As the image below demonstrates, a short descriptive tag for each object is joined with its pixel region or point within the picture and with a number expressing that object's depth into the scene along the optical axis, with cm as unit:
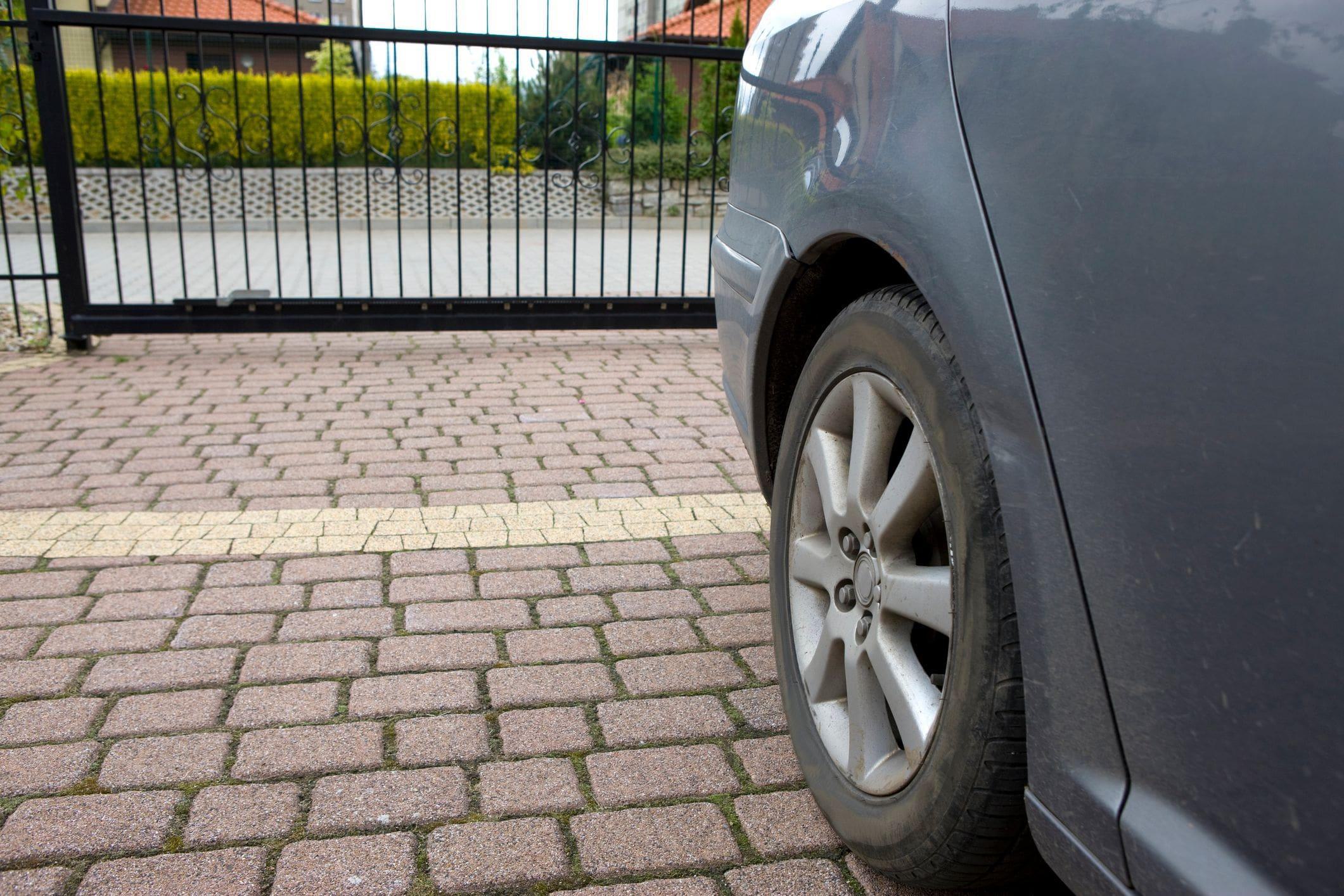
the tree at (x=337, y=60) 2442
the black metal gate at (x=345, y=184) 619
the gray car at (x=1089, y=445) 98
